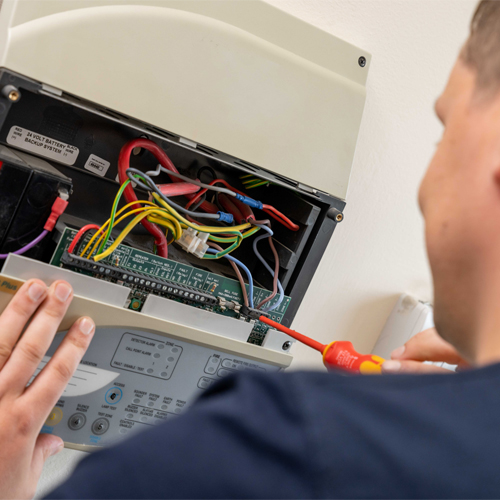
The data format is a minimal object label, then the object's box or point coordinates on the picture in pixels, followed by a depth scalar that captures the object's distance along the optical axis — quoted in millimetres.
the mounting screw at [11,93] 628
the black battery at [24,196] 667
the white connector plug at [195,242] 818
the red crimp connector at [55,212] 693
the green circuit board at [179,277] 733
